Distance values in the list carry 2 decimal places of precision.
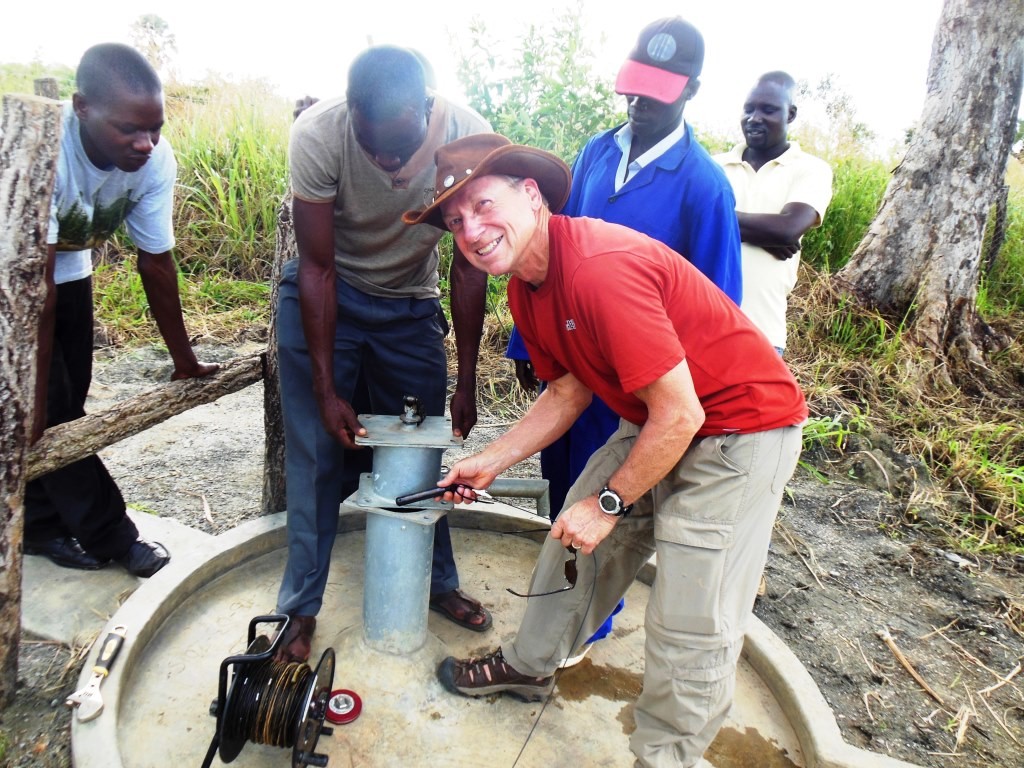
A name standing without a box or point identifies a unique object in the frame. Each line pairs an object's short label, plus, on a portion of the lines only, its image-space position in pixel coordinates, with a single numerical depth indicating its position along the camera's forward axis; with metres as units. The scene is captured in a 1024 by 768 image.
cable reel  1.84
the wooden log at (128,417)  2.17
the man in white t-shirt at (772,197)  2.88
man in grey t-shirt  2.10
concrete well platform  2.12
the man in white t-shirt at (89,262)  2.13
